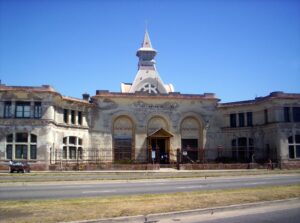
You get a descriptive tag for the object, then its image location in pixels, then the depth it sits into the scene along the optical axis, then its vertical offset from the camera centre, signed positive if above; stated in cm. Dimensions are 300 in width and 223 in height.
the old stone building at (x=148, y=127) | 3991 +291
